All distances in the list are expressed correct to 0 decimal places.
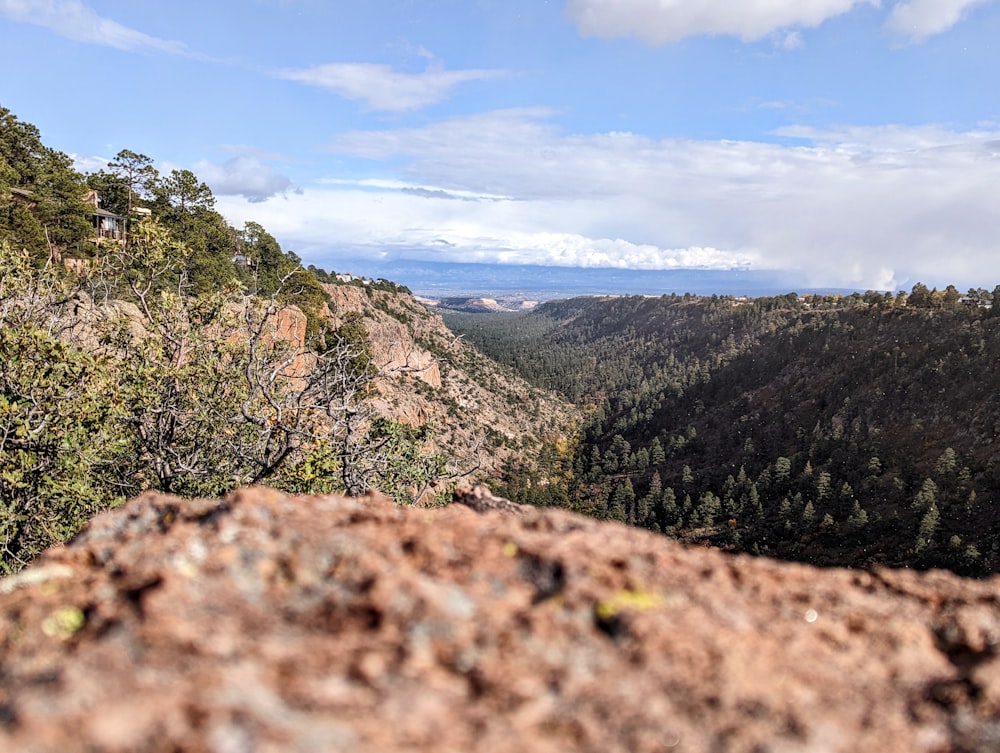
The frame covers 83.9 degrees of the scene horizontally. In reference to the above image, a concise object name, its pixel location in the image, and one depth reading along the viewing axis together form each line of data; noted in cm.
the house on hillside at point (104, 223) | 3866
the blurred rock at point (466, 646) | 222
